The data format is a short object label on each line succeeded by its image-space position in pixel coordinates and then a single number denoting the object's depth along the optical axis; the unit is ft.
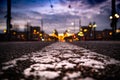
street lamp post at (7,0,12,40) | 88.02
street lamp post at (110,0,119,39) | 96.59
